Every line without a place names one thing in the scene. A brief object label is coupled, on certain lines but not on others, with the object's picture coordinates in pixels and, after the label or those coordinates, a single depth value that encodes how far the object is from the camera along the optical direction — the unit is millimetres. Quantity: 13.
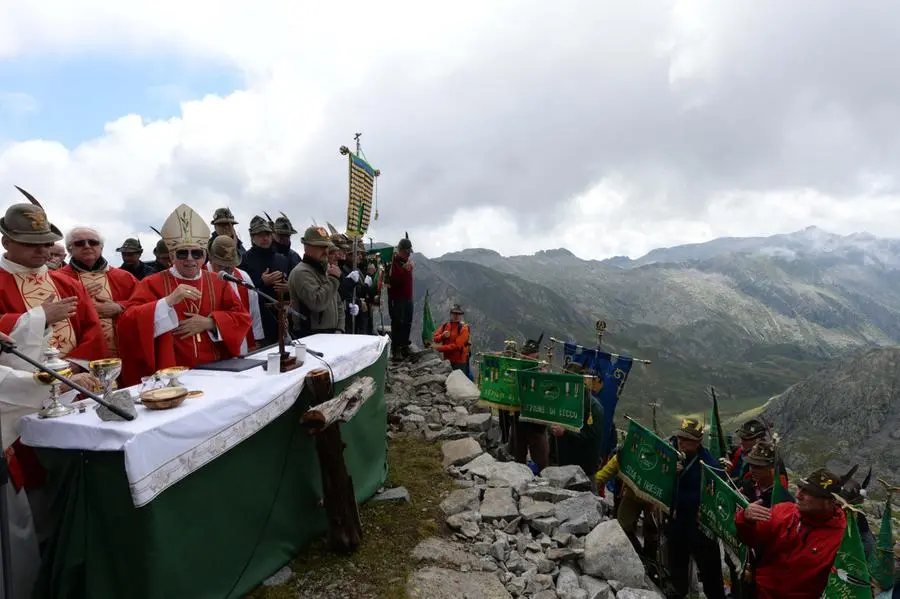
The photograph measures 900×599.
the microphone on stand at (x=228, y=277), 4445
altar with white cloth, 3365
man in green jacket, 6750
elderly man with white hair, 5309
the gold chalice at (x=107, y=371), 3801
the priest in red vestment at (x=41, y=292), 4066
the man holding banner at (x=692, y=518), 7227
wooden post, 4652
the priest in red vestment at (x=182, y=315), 4969
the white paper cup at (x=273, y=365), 4664
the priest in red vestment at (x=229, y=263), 6430
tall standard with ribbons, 10117
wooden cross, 4793
